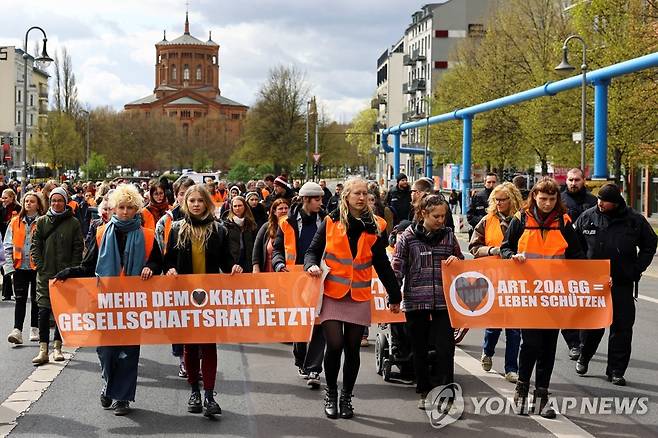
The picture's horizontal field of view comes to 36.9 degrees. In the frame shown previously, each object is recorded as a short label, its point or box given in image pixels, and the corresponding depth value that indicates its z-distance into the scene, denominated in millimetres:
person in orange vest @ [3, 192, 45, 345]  11141
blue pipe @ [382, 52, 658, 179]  24180
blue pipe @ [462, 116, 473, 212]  48375
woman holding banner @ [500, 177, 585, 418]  7609
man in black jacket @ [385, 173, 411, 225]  16344
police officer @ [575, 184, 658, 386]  8734
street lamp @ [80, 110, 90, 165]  85875
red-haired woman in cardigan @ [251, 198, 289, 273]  10148
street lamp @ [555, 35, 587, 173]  28797
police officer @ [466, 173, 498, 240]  13586
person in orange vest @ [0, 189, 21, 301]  14352
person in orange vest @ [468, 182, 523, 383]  8969
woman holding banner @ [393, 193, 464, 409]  7555
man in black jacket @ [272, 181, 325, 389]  8820
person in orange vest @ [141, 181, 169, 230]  12610
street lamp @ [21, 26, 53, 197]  31266
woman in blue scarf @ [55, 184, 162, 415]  7668
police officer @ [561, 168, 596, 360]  10570
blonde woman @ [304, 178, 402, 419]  7344
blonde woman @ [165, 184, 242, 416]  7535
